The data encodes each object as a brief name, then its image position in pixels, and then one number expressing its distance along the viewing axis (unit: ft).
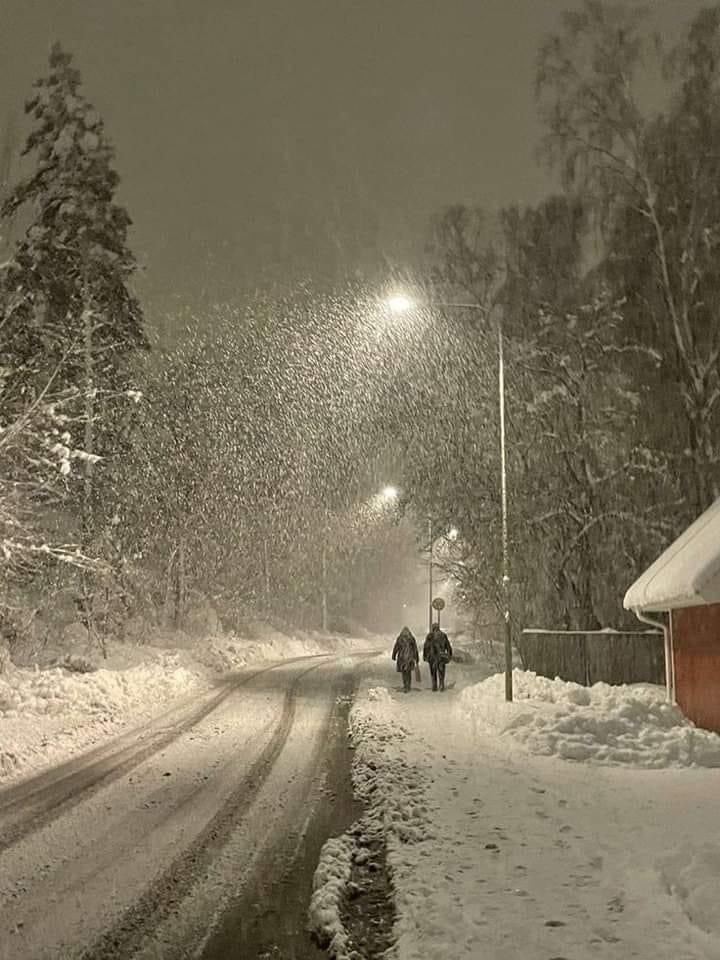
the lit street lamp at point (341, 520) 191.52
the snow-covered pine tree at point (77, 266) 65.57
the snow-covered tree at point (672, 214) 58.70
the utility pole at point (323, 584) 201.32
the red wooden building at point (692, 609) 37.01
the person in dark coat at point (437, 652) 67.56
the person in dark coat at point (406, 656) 68.08
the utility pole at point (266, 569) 160.13
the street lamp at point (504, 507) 51.01
